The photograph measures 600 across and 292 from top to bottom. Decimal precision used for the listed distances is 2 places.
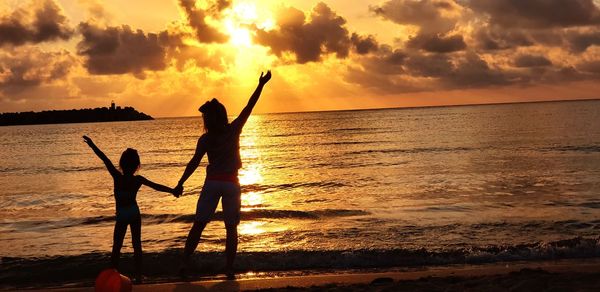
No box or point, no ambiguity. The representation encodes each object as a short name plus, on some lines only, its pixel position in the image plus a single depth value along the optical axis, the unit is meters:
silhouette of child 7.13
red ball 6.32
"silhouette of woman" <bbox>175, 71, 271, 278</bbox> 7.22
